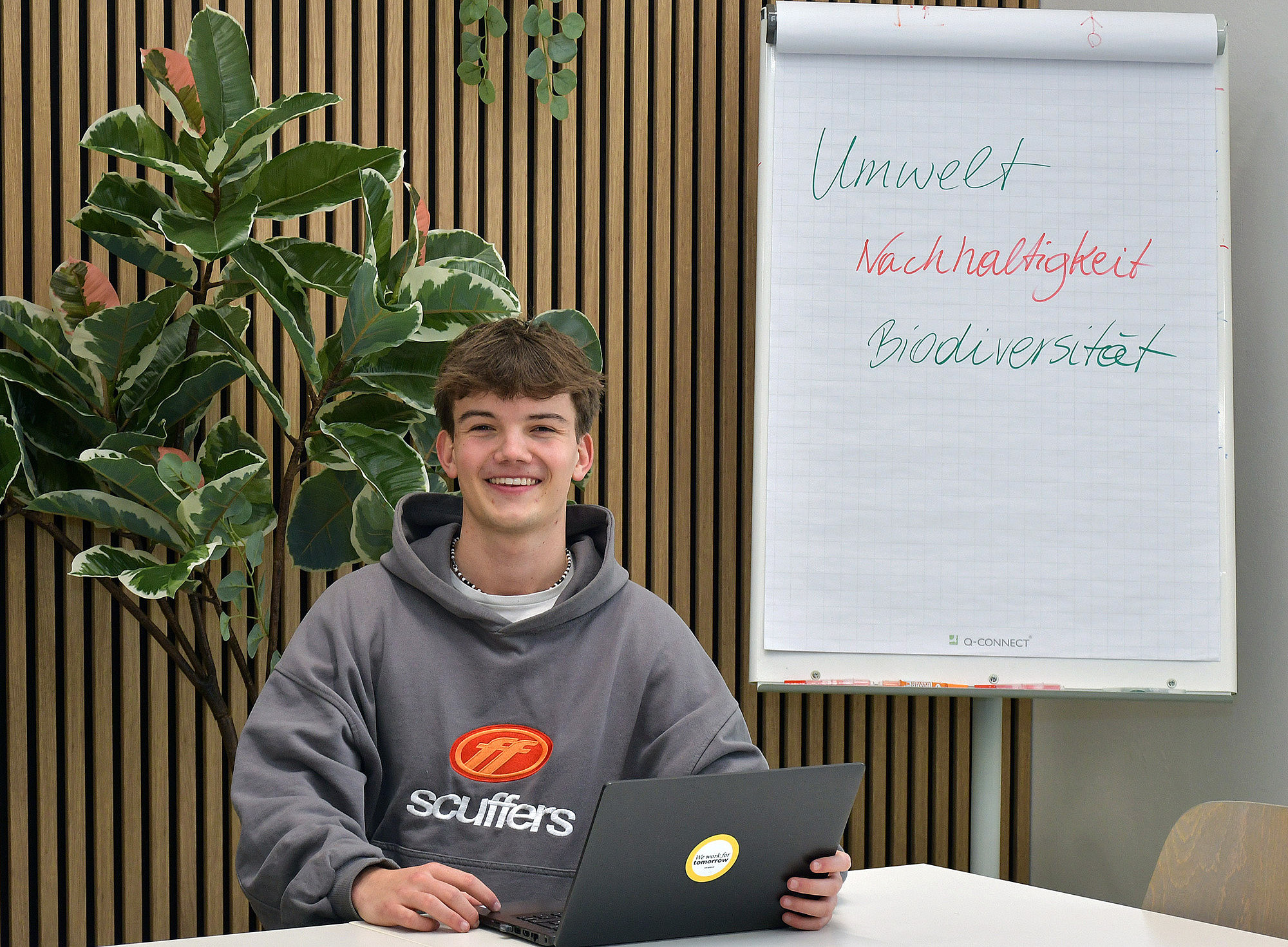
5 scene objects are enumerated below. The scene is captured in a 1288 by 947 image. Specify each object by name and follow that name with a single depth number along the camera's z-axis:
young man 4.16
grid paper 4.82
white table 3.80
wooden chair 4.10
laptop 3.56
